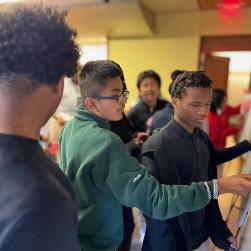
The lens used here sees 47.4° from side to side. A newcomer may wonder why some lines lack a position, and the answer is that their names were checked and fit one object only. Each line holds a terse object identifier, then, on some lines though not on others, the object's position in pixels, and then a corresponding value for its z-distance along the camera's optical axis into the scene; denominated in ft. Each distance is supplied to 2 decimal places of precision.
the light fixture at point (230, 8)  12.93
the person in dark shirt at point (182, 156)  3.63
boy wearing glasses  2.72
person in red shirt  9.62
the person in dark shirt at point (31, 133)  1.63
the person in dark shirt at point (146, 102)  8.02
